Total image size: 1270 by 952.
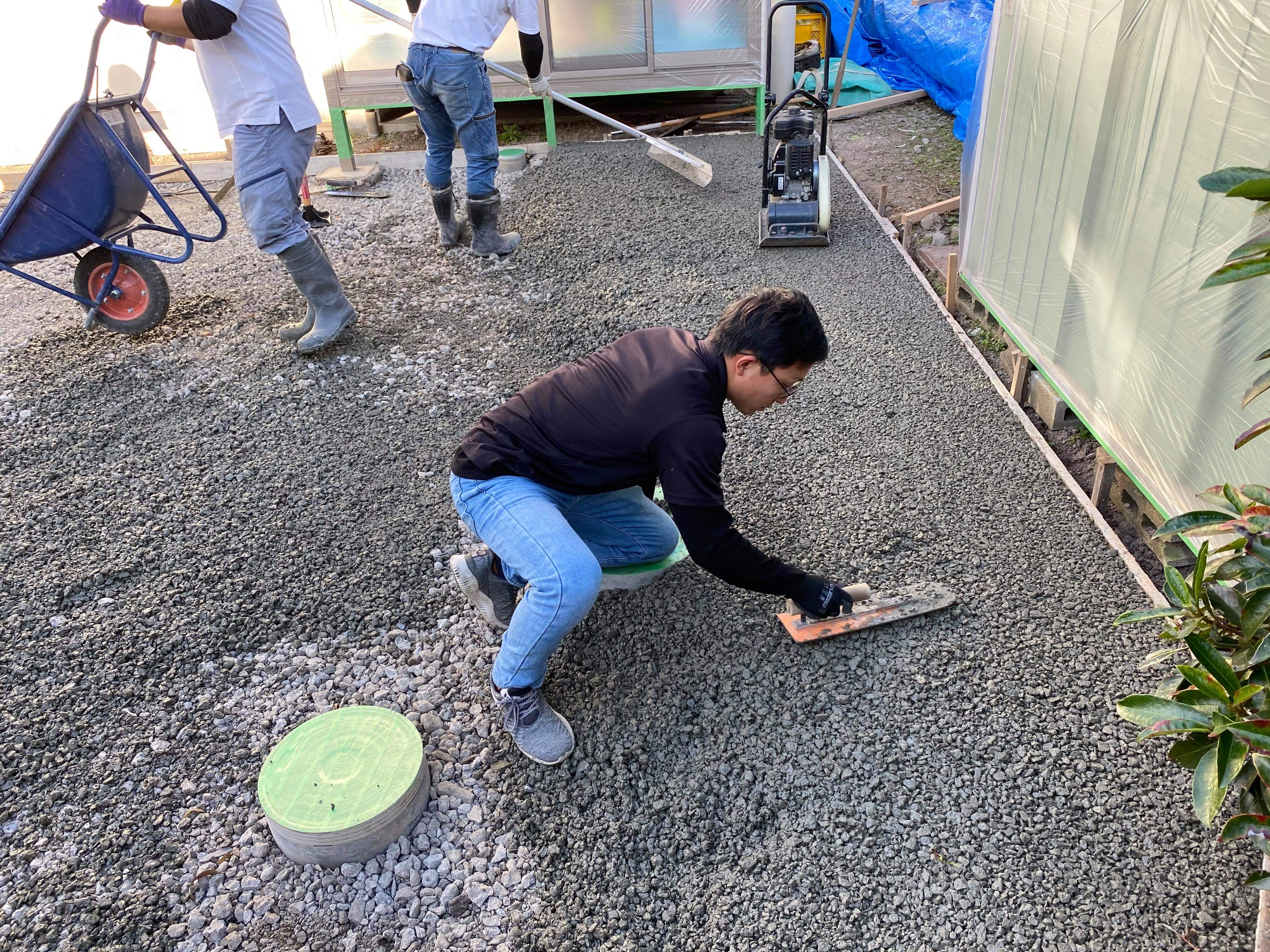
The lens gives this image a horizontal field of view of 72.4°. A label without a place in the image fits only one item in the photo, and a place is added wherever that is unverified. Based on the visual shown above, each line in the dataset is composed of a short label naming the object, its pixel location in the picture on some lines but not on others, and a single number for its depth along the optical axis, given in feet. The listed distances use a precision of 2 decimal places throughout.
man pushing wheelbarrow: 11.63
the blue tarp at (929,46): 23.35
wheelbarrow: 12.41
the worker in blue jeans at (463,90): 14.87
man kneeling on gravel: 6.31
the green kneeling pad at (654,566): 8.46
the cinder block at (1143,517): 7.90
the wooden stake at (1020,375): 11.42
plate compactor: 15.89
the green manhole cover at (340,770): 6.12
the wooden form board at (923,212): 16.28
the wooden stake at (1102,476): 9.36
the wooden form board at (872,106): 25.17
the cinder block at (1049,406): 10.82
